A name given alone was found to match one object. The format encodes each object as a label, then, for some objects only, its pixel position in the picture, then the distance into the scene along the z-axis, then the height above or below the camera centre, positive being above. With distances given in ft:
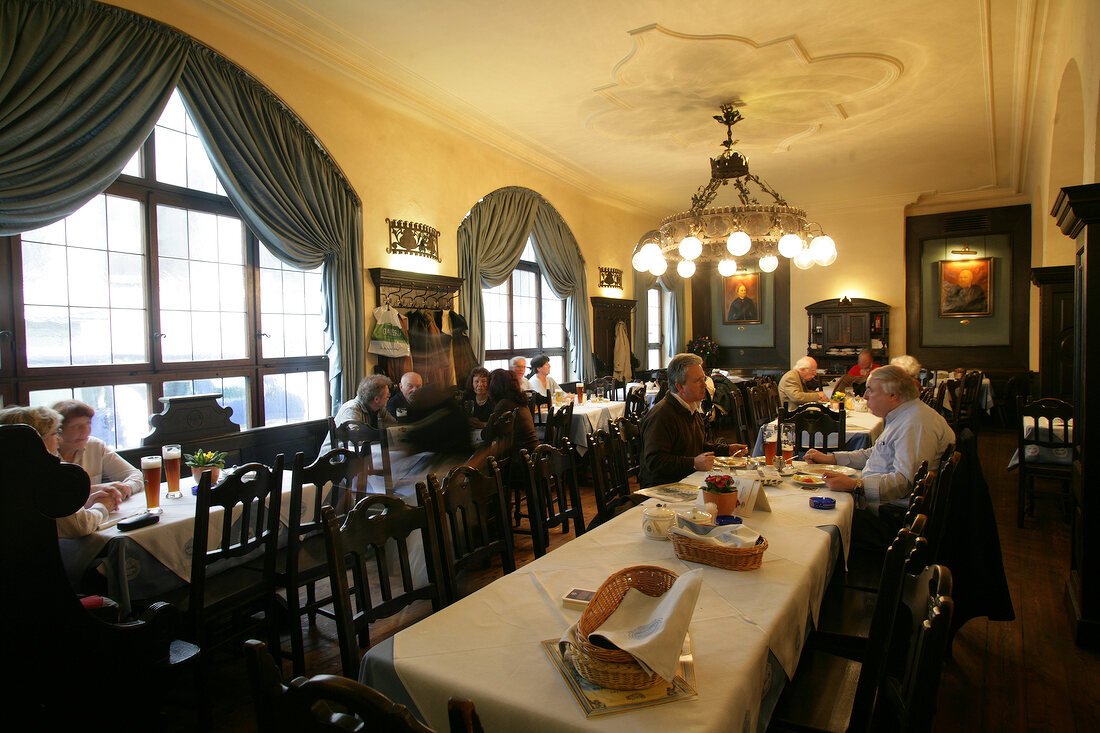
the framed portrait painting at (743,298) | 41.75 +3.62
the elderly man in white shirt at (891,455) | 9.80 -1.86
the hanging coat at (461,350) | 21.97 +0.17
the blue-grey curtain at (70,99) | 10.87 +5.09
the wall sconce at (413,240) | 19.67 +3.89
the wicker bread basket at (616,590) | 4.62 -2.00
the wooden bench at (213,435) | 13.55 -1.89
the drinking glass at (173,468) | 10.15 -1.84
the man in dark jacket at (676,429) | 11.39 -1.53
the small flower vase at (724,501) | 7.90 -1.98
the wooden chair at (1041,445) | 15.17 -2.53
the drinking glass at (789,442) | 12.04 -1.85
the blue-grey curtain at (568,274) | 27.63 +3.83
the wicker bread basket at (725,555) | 6.37 -2.20
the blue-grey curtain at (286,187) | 14.30 +4.53
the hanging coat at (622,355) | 33.43 -0.16
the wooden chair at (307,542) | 9.25 -3.14
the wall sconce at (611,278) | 32.55 +4.08
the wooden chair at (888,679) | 3.59 -2.79
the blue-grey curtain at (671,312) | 36.68 +2.60
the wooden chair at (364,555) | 5.66 -2.05
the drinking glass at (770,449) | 10.85 -1.79
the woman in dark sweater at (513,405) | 15.56 -1.38
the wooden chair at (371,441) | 13.55 -1.93
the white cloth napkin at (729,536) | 6.59 -2.07
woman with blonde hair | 8.04 -2.04
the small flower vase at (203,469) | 10.30 -1.98
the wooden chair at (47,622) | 4.87 -2.25
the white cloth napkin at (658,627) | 4.11 -2.03
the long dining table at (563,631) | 4.14 -2.40
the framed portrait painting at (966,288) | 34.50 +3.40
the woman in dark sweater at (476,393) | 19.38 -1.27
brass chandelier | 18.95 +3.89
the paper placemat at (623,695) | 4.06 -2.38
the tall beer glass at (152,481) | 9.12 -1.85
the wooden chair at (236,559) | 8.09 -2.97
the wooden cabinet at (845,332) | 35.60 +1.02
